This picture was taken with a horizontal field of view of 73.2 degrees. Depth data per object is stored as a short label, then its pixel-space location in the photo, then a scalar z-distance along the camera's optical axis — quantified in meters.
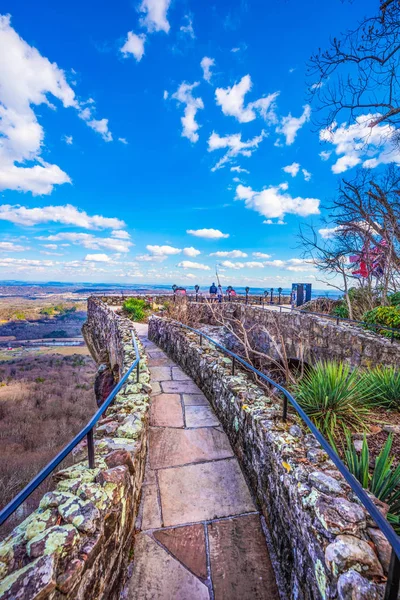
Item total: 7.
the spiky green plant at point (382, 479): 1.94
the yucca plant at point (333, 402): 3.29
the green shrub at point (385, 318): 6.96
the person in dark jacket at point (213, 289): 19.28
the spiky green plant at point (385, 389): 3.99
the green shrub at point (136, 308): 14.42
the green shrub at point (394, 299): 9.38
